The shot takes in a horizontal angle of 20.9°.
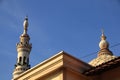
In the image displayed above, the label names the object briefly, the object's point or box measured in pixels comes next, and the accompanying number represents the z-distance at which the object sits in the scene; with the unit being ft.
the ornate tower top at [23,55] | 96.25
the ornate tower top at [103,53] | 59.82
